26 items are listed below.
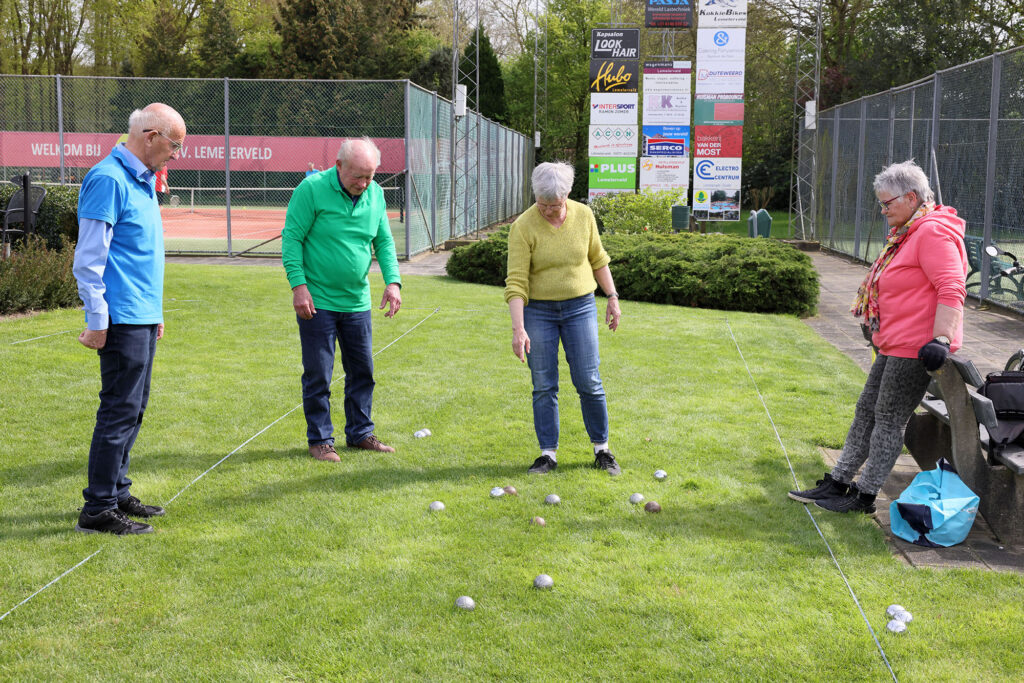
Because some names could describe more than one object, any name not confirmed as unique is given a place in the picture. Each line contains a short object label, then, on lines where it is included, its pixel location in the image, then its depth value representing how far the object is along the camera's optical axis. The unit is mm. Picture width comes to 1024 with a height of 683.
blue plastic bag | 4086
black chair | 11617
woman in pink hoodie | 4070
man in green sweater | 5070
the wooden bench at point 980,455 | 4055
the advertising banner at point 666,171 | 24453
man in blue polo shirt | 3906
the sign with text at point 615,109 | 24828
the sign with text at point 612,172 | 24922
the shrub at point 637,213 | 17484
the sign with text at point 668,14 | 26370
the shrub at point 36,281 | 9766
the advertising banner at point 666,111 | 24281
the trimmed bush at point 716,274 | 11500
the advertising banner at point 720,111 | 23969
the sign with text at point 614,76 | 24969
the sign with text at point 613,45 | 25031
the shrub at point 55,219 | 13672
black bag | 4105
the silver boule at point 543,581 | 3625
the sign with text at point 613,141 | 24828
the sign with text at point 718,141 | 23969
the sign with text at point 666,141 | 24375
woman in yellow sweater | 4922
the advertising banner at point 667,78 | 24109
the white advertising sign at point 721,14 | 23641
